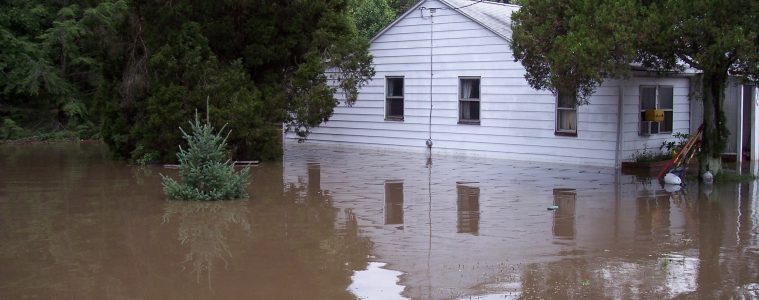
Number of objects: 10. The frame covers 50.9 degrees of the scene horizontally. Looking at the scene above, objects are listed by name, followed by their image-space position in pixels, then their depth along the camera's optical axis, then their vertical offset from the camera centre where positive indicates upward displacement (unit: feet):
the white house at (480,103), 59.88 +3.59
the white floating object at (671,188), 47.84 -2.39
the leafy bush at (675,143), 60.34 +0.40
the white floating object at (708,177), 50.26 -1.79
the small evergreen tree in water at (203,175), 41.55 -1.71
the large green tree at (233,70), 58.90 +5.65
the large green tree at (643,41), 41.96 +5.99
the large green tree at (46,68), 102.27 +9.59
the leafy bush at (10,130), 98.99 +1.20
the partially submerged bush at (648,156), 59.57 -0.58
